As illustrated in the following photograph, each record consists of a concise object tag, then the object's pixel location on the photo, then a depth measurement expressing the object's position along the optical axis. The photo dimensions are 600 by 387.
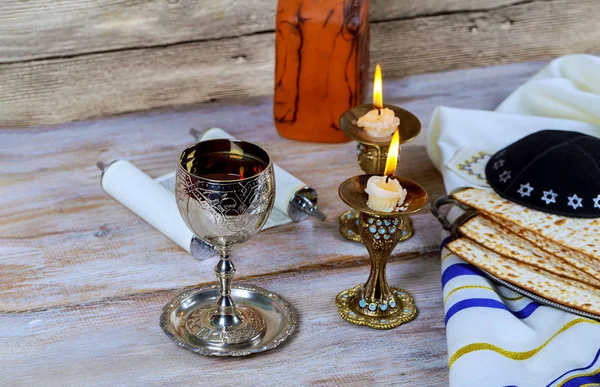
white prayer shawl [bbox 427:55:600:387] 1.06
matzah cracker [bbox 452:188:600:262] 1.15
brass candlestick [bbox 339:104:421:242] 1.21
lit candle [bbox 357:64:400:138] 1.21
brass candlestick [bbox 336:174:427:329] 1.09
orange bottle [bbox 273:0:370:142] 1.36
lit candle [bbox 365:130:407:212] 1.07
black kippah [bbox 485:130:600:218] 1.19
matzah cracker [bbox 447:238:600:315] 1.12
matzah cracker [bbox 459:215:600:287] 1.15
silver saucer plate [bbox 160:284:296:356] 1.10
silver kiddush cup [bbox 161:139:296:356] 1.06
